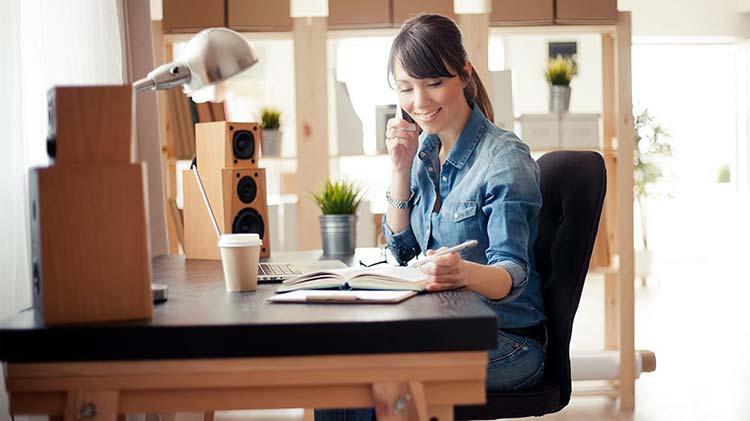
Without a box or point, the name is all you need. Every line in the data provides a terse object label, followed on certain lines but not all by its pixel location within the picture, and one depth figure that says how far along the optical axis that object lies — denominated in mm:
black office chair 1809
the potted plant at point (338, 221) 2529
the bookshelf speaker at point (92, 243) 1226
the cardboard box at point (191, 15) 3357
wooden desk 1186
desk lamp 1663
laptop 1733
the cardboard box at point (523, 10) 3439
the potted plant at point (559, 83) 3627
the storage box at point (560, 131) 3609
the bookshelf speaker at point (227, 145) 2434
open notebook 1496
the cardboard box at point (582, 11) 3443
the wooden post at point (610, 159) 3660
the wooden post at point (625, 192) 3439
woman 1722
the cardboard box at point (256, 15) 3396
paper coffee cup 1546
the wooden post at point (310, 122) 3463
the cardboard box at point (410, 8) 3438
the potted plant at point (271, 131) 3552
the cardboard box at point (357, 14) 3426
